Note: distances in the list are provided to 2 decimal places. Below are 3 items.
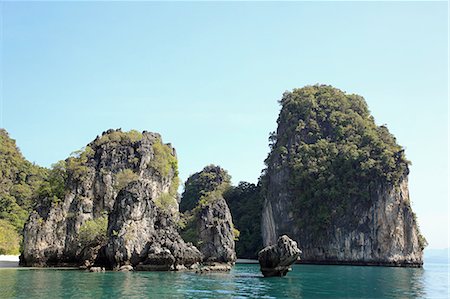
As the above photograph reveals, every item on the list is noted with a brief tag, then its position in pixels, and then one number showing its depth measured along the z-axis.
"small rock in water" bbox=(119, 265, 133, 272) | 42.75
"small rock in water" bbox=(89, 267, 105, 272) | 41.14
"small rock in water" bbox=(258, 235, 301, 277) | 38.12
